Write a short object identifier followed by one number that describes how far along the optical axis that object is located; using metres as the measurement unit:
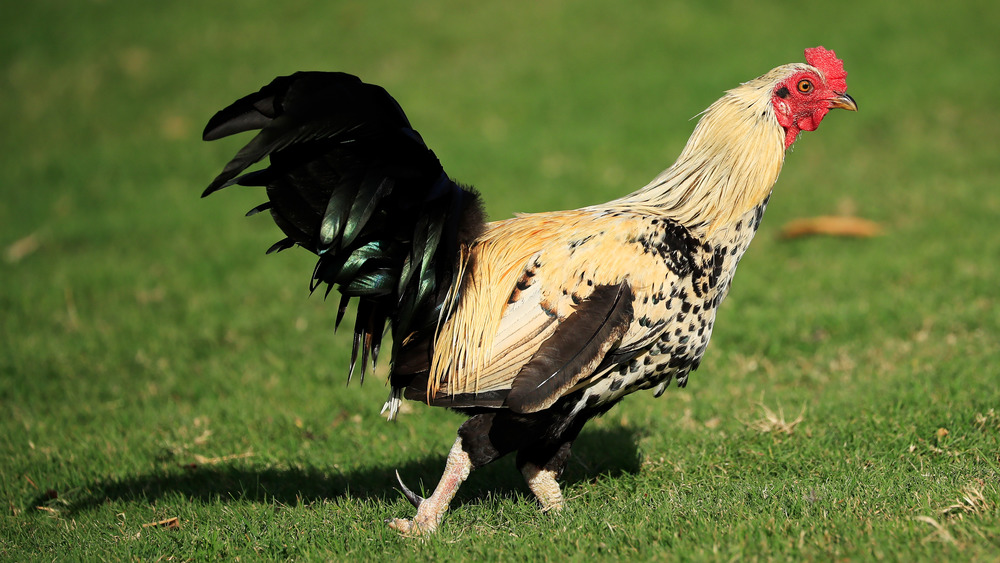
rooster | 7.81
